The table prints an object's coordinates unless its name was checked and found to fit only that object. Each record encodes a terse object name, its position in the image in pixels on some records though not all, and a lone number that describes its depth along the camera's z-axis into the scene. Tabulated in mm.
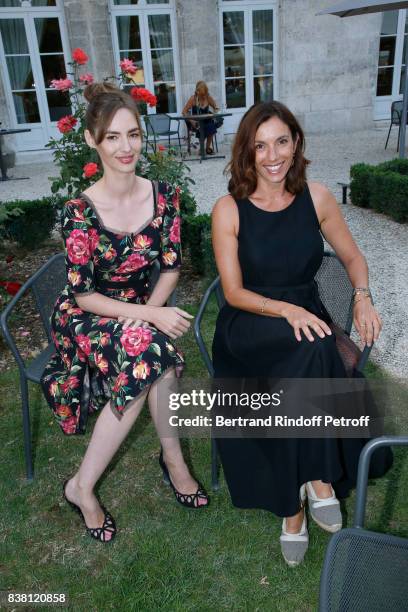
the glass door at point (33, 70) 11273
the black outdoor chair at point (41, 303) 2396
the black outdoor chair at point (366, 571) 1328
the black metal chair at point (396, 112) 9500
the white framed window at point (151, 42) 11625
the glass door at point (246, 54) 12234
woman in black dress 2002
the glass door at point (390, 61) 13031
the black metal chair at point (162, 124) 11008
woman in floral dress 2123
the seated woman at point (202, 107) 11039
